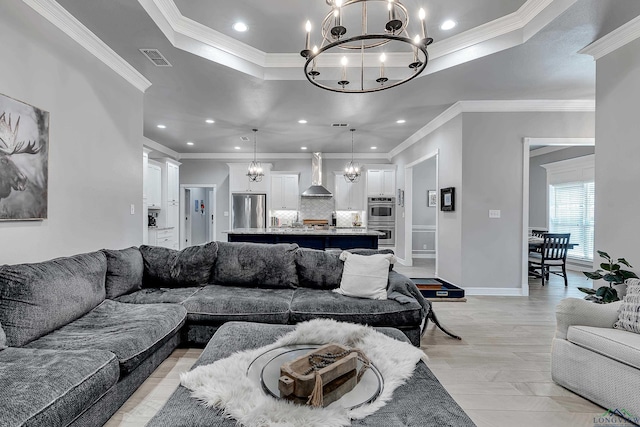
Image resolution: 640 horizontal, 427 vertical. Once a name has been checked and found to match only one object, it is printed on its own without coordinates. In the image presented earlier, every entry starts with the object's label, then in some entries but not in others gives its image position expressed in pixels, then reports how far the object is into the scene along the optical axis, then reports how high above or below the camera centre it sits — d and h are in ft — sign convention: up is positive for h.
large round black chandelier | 9.55 +5.92
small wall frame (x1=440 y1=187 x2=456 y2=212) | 16.07 +0.76
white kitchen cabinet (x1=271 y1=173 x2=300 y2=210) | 27.17 +1.65
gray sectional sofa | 4.87 -2.49
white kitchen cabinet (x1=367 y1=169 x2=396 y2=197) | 26.58 +2.54
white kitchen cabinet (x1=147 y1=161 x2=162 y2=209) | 21.36 +1.67
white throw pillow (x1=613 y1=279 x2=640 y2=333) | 6.70 -2.09
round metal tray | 4.21 -2.44
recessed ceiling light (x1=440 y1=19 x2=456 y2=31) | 10.15 +6.13
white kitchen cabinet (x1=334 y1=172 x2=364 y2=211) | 27.45 +1.56
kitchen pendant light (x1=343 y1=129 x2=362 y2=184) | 22.84 +2.95
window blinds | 21.70 +0.08
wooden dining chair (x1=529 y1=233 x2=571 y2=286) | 17.66 -2.12
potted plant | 8.14 -1.71
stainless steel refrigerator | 26.55 +0.08
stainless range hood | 26.74 +3.48
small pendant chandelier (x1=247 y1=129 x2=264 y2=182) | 22.35 +2.89
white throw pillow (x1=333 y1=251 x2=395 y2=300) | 9.28 -1.92
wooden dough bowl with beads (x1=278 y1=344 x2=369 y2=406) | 4.07 -2.22
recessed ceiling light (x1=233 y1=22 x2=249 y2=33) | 10.21 +6.01
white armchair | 5.99 -2.92
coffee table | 3.76 -2.50
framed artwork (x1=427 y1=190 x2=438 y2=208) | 29.09 +1.36
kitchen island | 17.49 -1.50
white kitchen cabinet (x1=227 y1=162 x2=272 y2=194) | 26.78 +2.55
